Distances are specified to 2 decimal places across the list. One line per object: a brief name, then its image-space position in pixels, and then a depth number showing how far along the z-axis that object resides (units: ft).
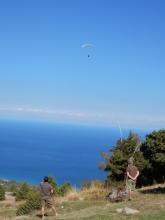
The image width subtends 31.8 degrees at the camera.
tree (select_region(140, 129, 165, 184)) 93.60
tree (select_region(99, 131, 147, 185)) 101.99
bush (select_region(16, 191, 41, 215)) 54.29
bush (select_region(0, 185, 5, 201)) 97.30
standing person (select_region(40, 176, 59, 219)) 41.43
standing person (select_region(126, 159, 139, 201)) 45.83
